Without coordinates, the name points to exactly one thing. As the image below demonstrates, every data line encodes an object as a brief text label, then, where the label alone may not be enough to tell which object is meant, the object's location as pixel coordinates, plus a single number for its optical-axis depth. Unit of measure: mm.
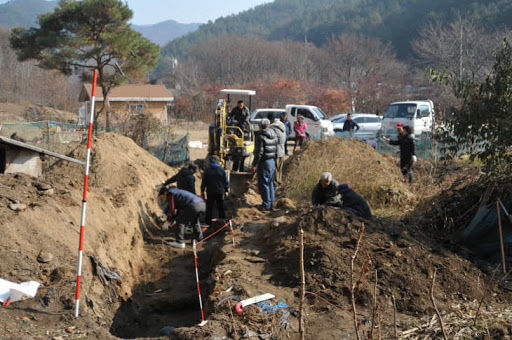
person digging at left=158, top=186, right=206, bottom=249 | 8492
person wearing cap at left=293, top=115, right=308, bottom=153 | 16016
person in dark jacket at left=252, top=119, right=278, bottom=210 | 9836
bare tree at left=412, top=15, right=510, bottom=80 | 36781
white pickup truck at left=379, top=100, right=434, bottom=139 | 18578
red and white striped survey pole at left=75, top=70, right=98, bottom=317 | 4648
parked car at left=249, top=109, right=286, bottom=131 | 21989
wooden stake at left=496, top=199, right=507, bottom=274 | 6185
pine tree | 23953
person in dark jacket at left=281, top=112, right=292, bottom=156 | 14655
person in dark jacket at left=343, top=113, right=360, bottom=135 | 17297
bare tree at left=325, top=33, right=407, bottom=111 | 44688
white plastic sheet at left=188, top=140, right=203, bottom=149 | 21281
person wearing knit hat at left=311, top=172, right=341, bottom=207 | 7641
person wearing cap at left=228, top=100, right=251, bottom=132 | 13227
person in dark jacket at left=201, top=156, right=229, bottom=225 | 9109
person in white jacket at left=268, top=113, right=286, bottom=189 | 10641
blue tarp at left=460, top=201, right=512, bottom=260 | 6656
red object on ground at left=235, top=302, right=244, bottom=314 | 5027
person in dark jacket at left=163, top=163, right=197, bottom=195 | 9078
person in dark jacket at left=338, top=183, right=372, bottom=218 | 7499
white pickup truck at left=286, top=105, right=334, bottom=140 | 20297
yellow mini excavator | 12141
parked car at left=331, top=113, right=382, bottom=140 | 21977
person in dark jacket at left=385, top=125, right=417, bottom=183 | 11180
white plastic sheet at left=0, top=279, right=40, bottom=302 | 4723
